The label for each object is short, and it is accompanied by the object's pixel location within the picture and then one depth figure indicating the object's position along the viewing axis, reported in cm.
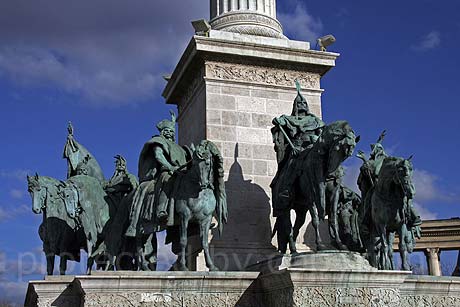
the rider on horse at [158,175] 1420
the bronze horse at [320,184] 1350
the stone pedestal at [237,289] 1241
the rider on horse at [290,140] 1488
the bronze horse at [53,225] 1574
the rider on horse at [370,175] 1523
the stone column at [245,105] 1655
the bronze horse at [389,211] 1425
